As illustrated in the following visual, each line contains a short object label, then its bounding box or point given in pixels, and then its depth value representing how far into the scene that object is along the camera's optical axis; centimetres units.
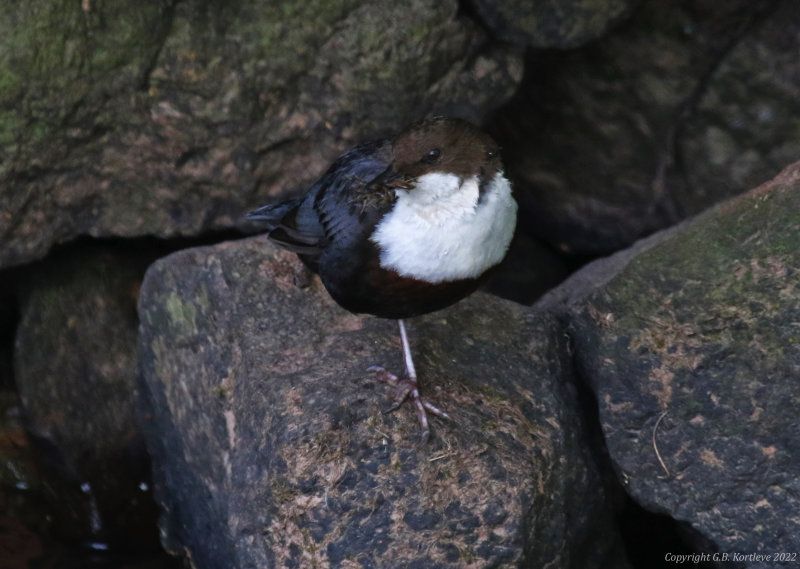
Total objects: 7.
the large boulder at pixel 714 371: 524
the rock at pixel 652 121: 774
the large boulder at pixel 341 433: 516
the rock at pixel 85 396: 748
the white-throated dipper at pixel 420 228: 535
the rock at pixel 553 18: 710
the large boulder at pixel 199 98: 666
